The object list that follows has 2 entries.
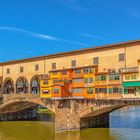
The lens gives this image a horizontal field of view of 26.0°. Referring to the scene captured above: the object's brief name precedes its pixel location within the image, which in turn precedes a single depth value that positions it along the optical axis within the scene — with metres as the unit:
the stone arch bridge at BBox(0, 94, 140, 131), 56.75
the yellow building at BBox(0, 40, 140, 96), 56.50
